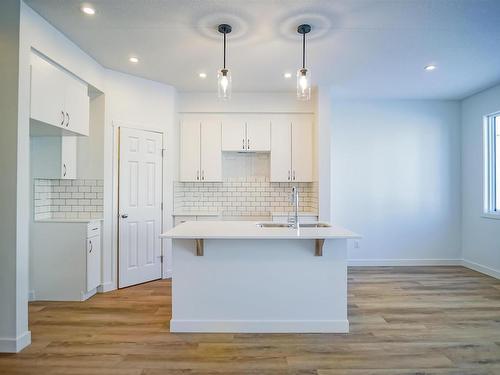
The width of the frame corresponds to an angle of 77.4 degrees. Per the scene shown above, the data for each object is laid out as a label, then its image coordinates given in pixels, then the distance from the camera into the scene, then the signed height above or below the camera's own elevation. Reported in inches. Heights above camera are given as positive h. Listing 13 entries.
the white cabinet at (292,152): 186.2 +22.3
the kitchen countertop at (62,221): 136.8 -14.4
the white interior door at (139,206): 156.5 -9.2
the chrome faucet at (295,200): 118.2 -4.2
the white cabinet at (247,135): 187.0 +32.5
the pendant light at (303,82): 106.4 +36.7
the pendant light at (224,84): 104.3 +35.6
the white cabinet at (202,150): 187.0 +23.4
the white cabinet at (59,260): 137.0 -31.6
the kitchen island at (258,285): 108.6 -33.5
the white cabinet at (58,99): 106.3 +34.1
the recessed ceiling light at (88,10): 101.2 +58.7
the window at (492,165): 179.9 +14.9
